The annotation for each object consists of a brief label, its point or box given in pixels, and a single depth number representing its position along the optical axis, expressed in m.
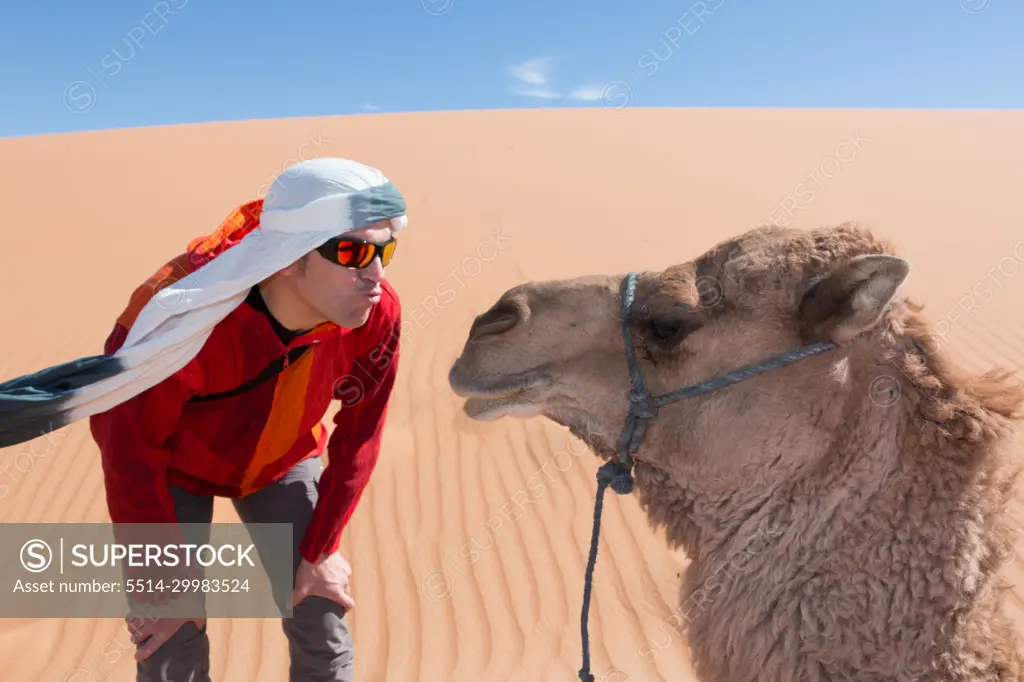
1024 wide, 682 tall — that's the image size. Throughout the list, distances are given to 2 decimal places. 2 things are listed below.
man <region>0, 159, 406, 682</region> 2.02
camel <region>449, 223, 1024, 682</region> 1.75
